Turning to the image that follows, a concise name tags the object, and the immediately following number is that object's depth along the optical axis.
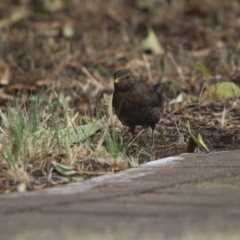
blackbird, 13.86
